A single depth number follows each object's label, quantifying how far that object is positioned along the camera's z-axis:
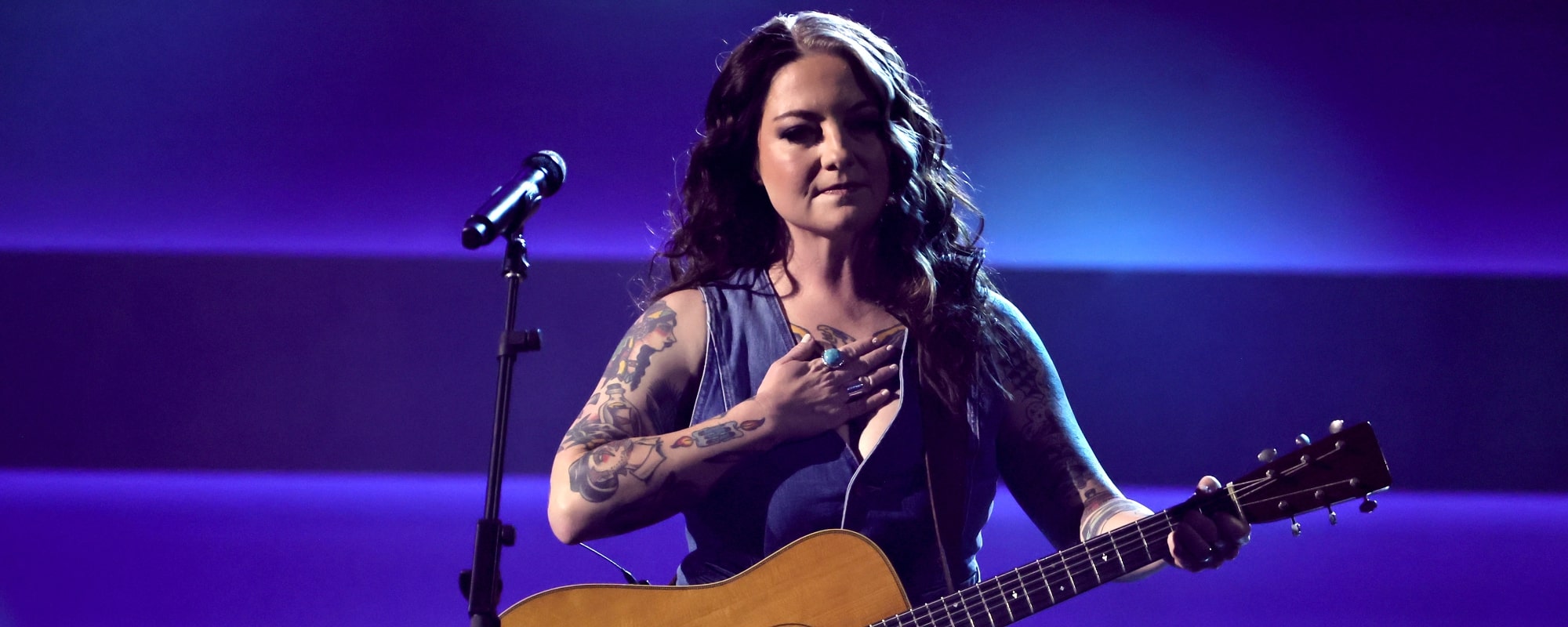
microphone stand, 8.74
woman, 9.00
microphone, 8.69
